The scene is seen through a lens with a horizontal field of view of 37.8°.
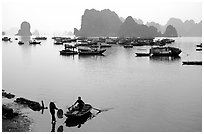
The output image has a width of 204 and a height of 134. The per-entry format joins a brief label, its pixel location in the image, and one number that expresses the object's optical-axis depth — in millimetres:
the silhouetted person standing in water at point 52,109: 20094
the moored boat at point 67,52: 81338
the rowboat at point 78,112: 20719
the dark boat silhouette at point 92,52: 79812
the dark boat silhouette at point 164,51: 75000
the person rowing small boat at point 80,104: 21531
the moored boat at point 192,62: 56666
